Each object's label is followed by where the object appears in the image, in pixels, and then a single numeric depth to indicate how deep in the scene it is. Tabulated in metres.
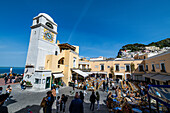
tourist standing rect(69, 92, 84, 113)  3.45
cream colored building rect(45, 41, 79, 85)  13.36
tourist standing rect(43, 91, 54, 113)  4.22
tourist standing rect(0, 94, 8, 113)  2.37
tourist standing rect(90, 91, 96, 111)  5.94
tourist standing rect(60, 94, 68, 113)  5.66
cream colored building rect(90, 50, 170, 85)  13.17
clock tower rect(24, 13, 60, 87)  12.03
